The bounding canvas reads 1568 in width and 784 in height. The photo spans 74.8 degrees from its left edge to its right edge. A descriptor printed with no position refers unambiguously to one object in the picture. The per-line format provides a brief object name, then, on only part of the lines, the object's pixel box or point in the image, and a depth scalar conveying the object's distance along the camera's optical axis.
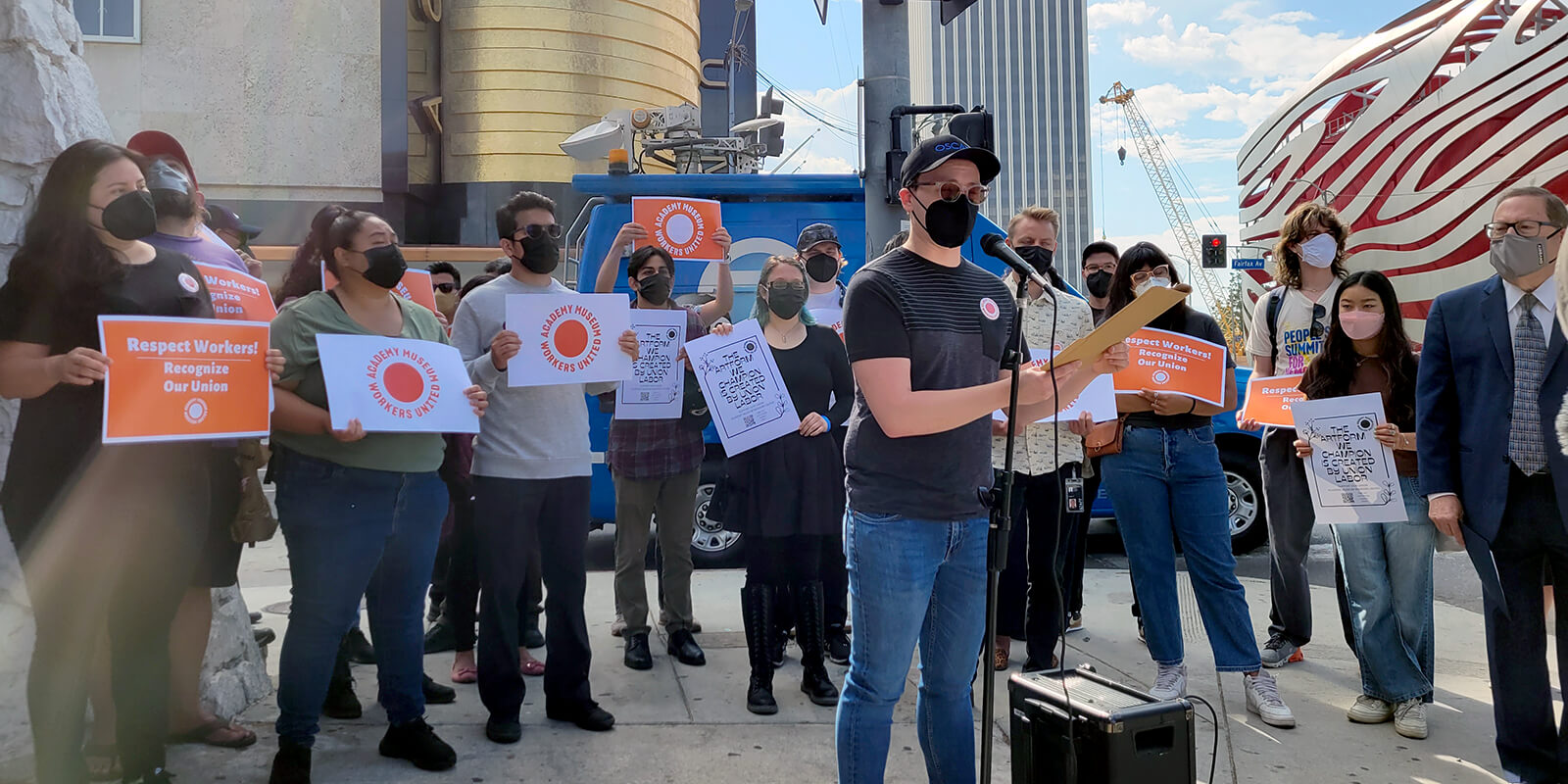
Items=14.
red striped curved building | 27.31
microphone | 2.43
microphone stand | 2.53
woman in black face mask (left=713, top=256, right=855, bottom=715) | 4.54
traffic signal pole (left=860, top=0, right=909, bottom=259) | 5.87
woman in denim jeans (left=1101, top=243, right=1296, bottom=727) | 4.29
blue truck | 7.43
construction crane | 71.33
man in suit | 3.43
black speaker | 2.58
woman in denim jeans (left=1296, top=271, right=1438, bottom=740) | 4.23
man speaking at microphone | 2.67
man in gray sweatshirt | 3.97
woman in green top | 3.45
